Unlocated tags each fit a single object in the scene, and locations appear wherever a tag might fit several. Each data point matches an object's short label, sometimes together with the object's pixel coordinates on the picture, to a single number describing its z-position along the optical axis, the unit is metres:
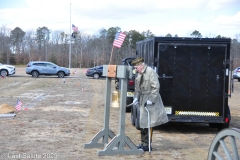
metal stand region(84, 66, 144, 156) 7.57
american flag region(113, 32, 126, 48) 19.53
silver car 40.62
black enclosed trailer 10.30
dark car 41.69
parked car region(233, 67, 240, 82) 39.66
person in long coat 8.06
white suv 39.53
